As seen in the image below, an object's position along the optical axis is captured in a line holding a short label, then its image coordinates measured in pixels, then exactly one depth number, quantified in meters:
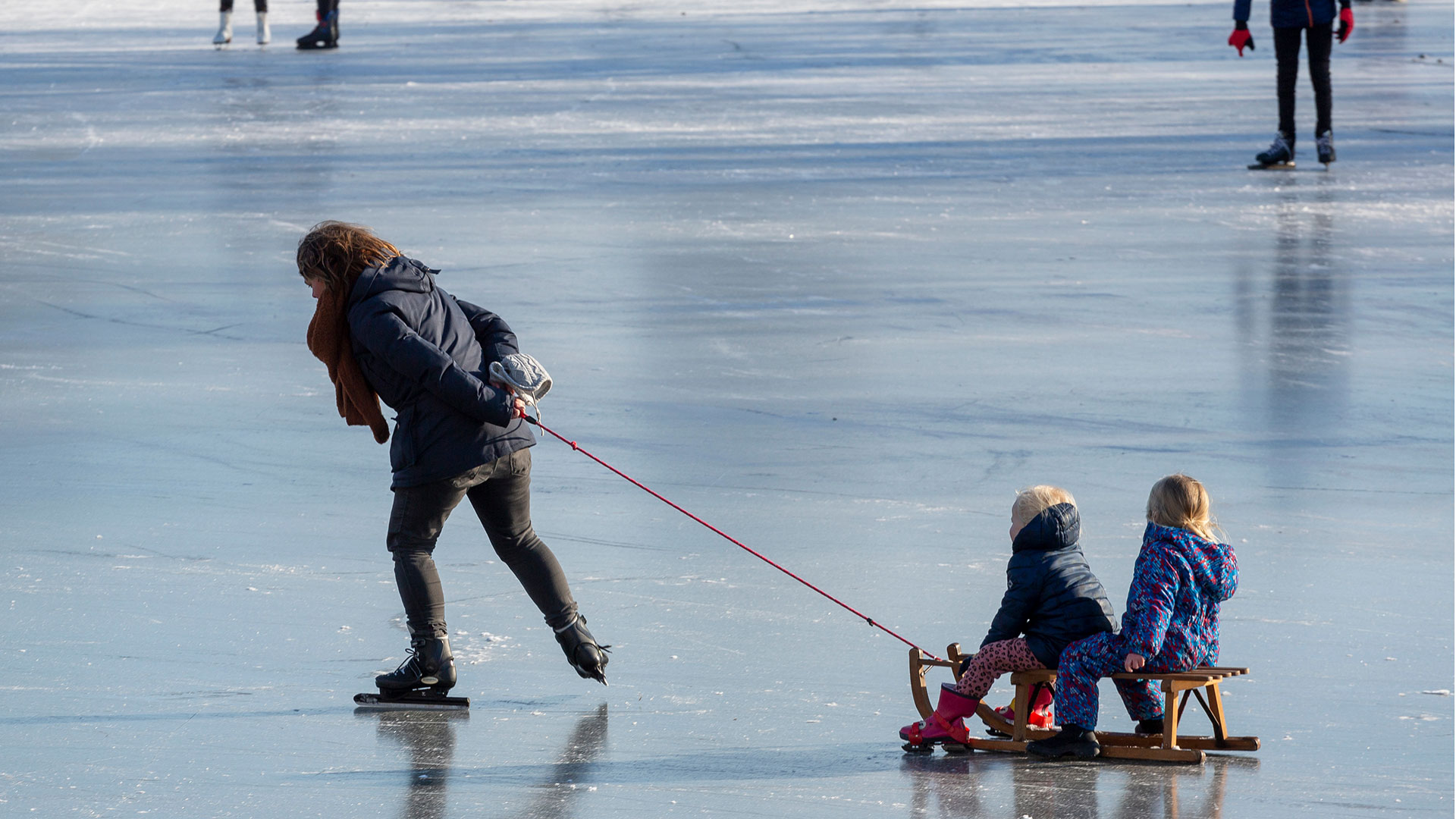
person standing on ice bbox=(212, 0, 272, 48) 44.69
